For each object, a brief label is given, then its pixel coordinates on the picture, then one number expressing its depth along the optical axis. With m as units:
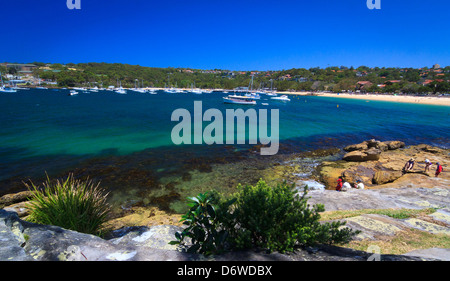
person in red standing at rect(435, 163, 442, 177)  12.89
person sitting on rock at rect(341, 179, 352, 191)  11.03
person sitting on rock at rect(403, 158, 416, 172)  13.75
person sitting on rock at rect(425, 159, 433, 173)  13.49
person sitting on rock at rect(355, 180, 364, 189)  11.31
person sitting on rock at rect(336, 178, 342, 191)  11.30
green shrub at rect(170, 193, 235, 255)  2.91
